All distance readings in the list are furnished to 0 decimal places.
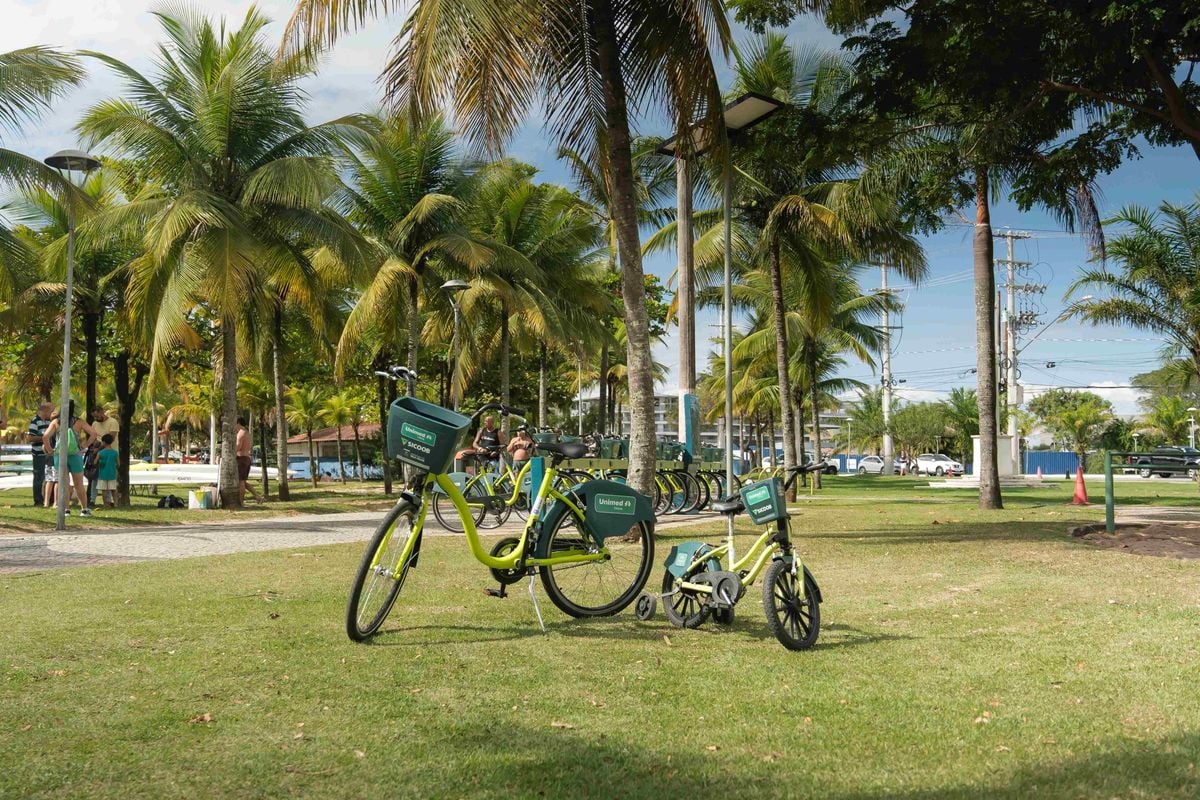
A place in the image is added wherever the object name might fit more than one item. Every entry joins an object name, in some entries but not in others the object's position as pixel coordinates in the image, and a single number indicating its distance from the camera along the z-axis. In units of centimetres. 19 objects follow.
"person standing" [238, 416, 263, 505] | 1944
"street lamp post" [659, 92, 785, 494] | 1254
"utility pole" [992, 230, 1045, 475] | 5569
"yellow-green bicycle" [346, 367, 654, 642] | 531
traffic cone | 1951
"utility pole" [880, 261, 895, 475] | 5953
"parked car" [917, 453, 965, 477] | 5748
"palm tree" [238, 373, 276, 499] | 3875
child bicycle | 537
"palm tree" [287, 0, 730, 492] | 1024
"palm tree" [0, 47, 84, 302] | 1313
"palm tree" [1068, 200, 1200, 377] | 2405
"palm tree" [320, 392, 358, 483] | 4531
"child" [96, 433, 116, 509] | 1781
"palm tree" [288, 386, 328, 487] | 4656
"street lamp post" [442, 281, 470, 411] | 2072
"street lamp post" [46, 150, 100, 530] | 1340
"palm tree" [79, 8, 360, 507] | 1639
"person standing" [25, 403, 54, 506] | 1716
